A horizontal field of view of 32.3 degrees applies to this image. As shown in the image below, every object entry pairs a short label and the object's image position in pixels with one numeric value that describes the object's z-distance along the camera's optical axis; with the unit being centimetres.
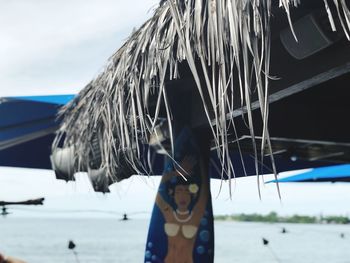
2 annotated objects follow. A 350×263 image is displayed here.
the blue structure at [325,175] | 633
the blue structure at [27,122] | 489
